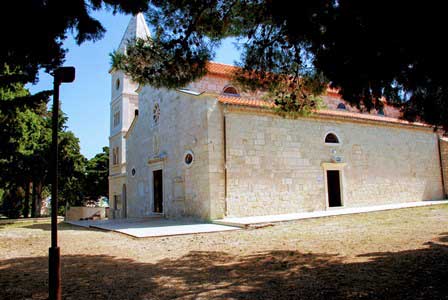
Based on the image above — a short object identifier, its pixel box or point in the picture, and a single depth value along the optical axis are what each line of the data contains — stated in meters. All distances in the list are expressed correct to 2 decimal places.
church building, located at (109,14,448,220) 13.77
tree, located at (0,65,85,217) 14.46
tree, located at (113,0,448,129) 4.16
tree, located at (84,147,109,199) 37.84
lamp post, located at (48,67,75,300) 3.83
